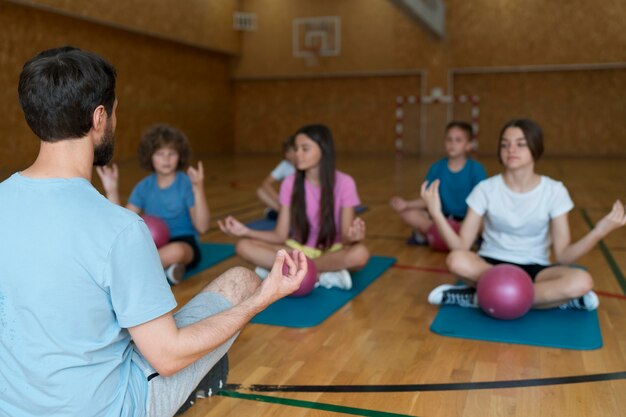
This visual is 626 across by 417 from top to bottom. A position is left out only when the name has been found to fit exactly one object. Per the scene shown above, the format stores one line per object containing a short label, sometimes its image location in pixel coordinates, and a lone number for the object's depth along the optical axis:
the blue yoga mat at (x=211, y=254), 3.55
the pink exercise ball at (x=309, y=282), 2.90
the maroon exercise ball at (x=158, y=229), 3.34
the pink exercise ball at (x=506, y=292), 2.49
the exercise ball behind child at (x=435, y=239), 4.04
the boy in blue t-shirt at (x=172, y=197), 3.32
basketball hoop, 13.43
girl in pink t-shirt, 3.14
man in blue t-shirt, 1.09
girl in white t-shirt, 2.63
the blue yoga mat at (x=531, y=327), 2.35
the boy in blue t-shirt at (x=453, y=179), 4.06
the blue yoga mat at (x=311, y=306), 2.63
